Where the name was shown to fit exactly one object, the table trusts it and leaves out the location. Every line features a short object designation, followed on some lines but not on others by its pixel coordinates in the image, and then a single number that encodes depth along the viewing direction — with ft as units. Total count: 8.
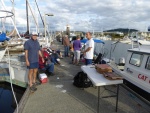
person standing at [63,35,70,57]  30.40
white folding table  8.71
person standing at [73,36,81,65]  23.08
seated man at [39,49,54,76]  16.83
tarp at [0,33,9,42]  14.81
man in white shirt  15.17
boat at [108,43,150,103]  11.41
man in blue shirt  12.45
